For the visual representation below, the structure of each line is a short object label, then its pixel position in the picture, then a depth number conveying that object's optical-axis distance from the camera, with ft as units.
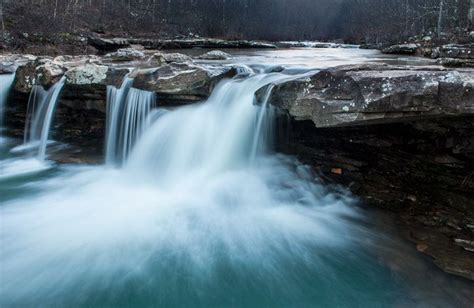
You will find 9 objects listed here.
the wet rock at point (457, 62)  22.26
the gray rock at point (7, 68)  28.96
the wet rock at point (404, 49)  53.83
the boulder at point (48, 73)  24.25
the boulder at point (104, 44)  62.95
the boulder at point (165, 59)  26.05
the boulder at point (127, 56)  28.82
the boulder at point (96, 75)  22.85
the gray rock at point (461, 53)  24.45
